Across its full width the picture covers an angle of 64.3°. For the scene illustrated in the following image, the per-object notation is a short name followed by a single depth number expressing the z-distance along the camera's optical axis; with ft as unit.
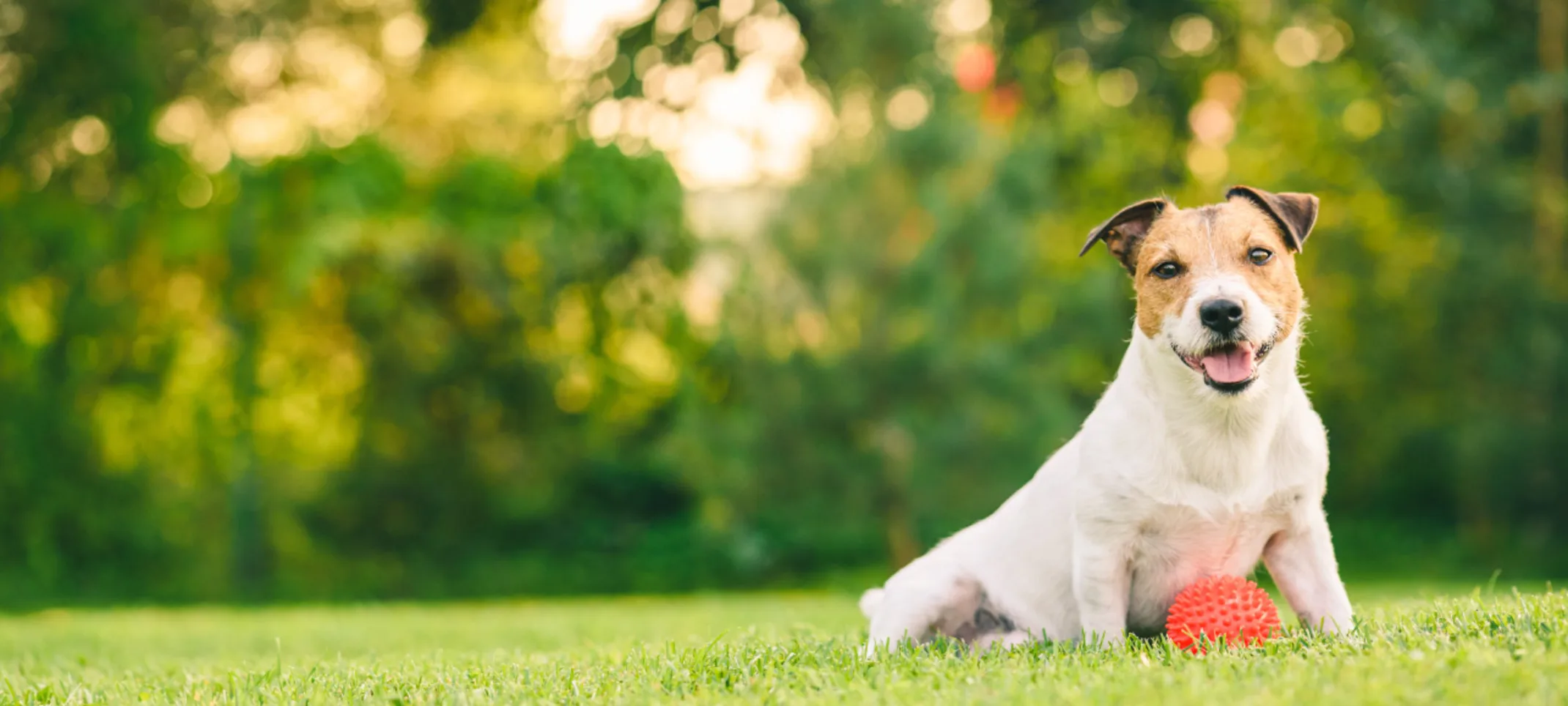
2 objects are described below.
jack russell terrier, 12.26
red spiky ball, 12.22
